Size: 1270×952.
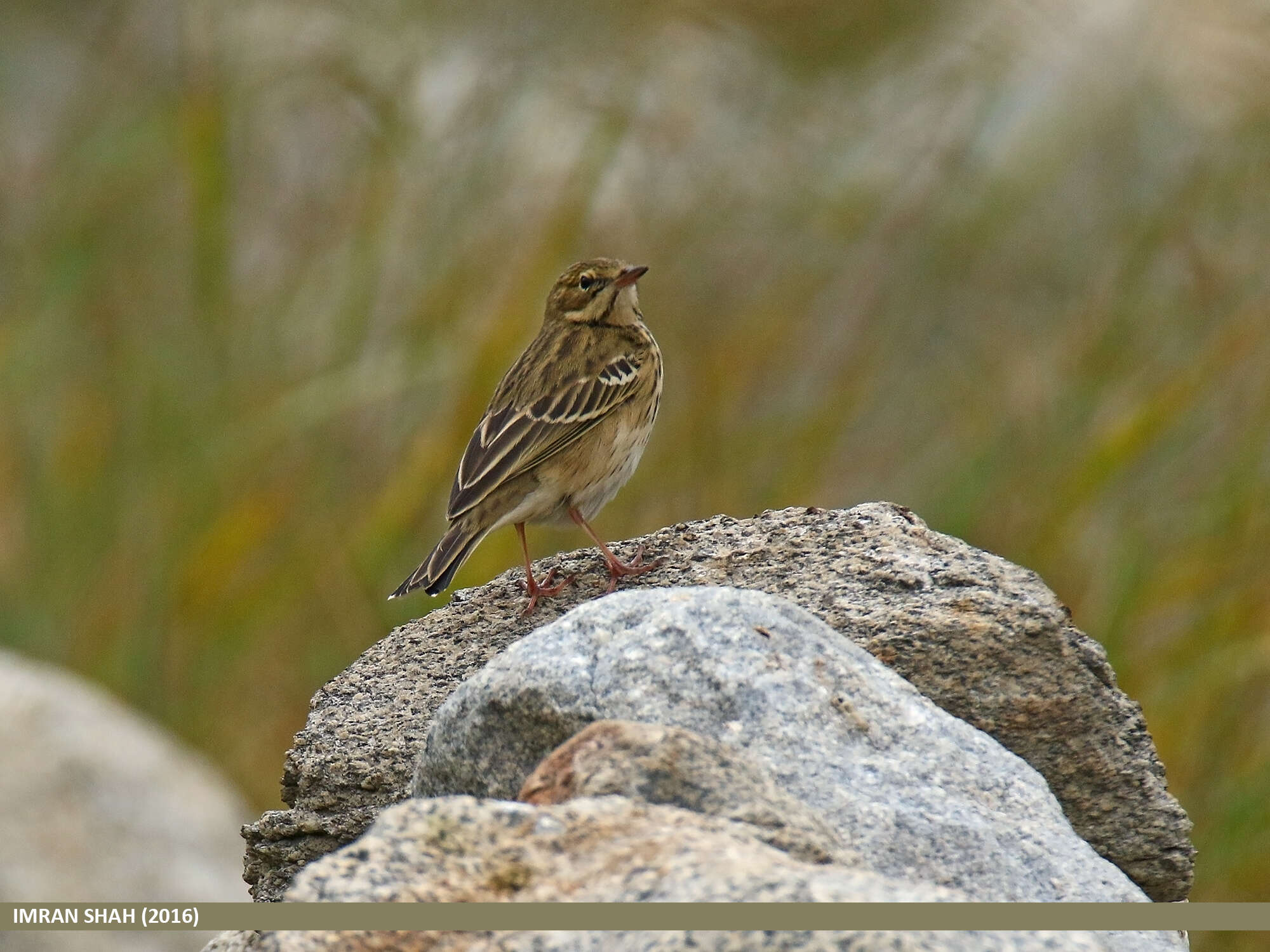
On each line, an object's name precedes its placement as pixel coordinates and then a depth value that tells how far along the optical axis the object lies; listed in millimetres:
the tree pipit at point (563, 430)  12453
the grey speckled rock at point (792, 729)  6699
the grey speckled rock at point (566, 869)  4969
